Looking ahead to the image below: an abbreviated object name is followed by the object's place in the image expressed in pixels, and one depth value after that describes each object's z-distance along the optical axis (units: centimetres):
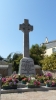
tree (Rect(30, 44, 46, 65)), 1337
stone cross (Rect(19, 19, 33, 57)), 594
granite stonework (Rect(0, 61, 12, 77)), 876
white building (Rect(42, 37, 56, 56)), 1645
